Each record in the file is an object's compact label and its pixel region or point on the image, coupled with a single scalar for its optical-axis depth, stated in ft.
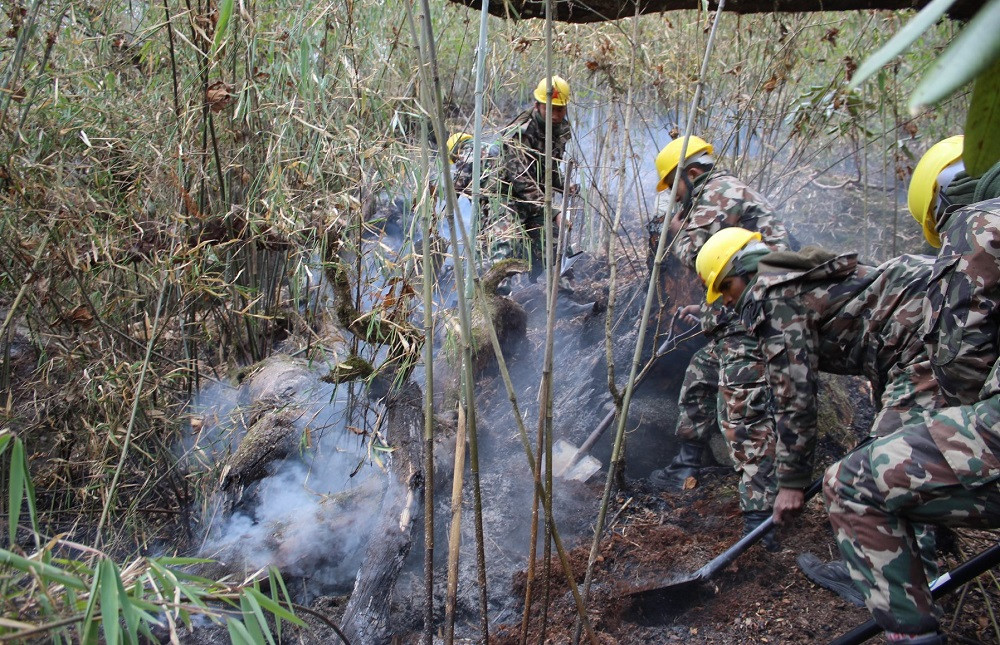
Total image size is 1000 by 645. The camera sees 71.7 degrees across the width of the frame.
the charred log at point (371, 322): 7.88
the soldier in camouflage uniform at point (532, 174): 12.98
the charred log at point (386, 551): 7.29
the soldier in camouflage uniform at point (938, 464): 5.42
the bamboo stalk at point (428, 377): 5.05
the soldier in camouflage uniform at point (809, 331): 7.66
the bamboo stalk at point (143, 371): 6.52
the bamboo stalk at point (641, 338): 5.01
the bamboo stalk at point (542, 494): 5.18
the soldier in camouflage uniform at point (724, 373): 9.64
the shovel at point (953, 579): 6.40
